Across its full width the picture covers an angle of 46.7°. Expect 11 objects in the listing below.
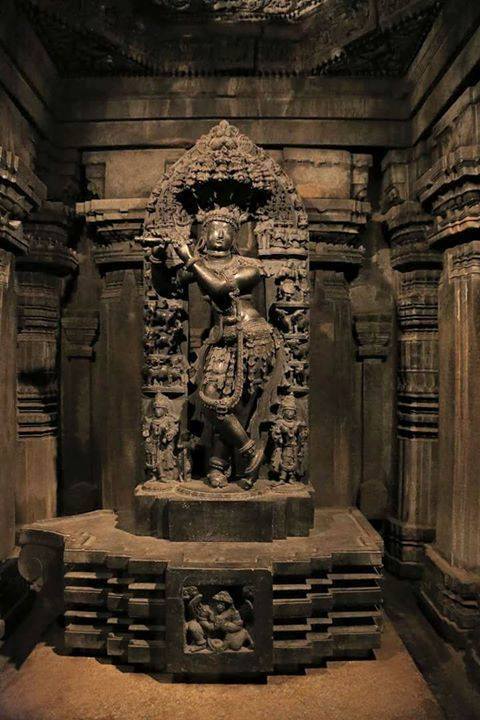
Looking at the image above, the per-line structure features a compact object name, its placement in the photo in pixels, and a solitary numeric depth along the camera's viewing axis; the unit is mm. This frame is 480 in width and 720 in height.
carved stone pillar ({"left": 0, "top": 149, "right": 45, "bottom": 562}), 4703
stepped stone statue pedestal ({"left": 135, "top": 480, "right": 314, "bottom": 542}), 4660
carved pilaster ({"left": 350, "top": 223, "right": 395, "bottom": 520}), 6453
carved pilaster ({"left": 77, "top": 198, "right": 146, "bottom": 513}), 6277
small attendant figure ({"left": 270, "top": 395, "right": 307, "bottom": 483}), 5020
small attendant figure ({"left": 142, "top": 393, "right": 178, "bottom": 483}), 5086
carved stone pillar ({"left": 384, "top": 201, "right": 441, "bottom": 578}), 5930
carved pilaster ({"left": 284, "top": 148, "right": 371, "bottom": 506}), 6195
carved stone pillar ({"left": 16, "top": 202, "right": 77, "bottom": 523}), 6059
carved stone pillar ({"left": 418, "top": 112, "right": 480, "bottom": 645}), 4660
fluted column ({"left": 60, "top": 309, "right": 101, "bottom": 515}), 6547
